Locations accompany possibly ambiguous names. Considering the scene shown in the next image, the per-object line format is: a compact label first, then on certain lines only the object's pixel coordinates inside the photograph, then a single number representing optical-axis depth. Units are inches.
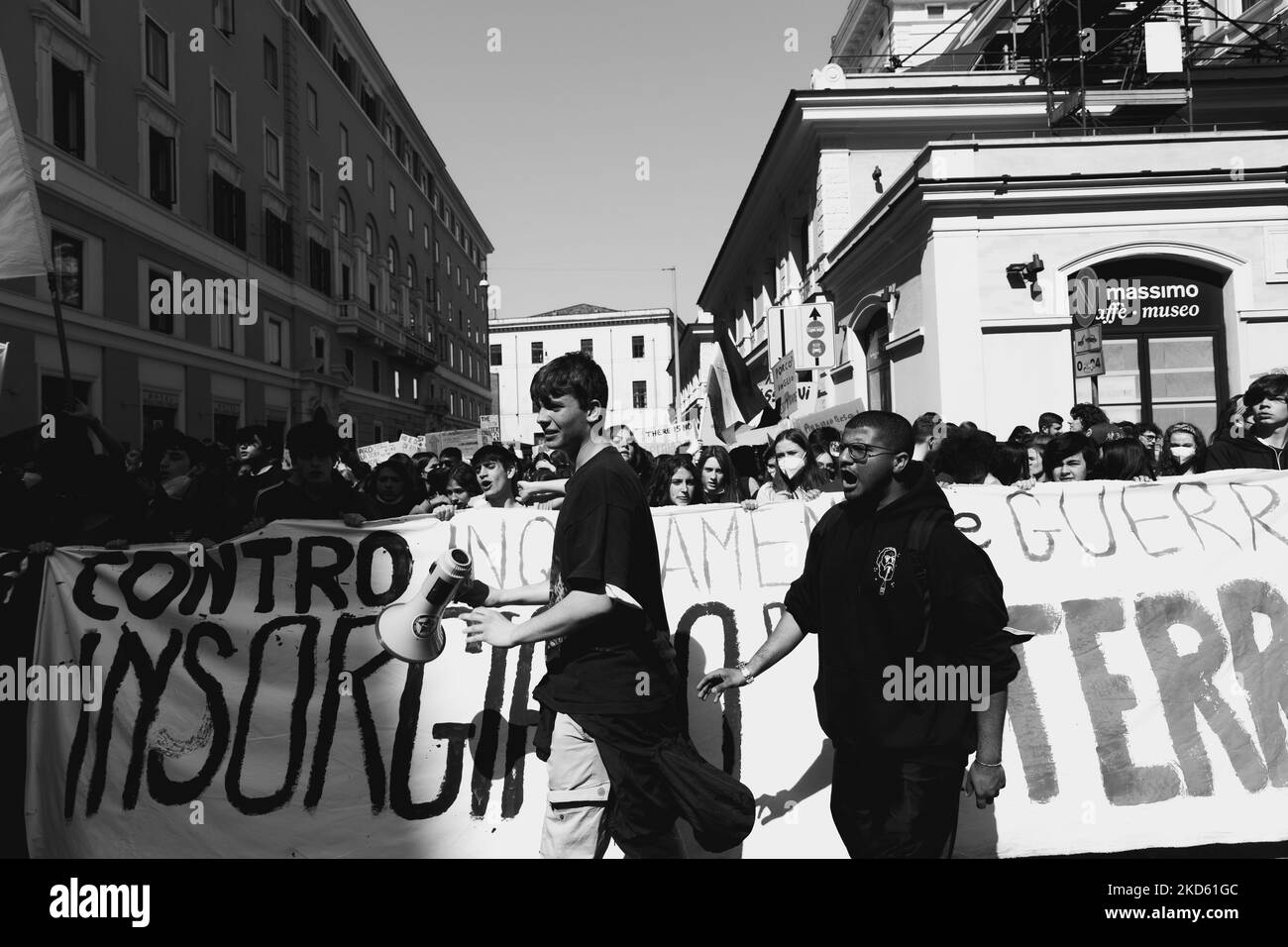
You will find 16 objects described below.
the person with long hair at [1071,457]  215.9
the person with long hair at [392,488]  241.4
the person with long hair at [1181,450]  248.4
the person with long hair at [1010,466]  243.6
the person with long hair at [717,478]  244.7
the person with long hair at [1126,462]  212.4
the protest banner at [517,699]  154.3
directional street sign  725.9
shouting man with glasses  109.5
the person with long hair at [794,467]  229.9
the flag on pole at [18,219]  209.8
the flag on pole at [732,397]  398.0
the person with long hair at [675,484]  241.8
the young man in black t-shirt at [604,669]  108.5
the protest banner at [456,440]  798.5
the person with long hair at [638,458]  301.5
